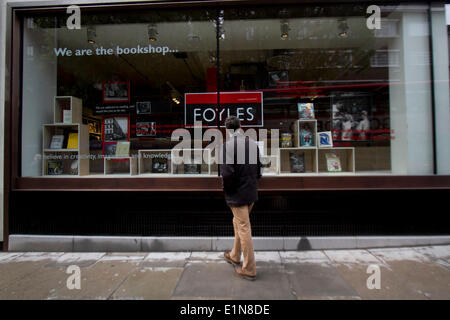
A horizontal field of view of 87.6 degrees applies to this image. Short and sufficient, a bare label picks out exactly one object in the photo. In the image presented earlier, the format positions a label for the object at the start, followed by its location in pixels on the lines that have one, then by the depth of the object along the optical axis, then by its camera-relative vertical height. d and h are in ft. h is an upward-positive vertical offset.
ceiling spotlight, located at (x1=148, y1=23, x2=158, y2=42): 15.90 +9.10
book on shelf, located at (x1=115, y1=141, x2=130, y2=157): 16.11 +1.20
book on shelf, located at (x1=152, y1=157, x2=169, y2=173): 15.79 +0.07
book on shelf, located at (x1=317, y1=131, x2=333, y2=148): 15.88 +1.63
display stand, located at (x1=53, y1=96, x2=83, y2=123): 16.07 +3.96
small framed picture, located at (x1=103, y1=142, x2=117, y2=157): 16.11 +1.21
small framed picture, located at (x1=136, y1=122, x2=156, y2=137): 16.12 +2.56
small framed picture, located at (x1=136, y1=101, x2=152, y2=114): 16.28 +4.12
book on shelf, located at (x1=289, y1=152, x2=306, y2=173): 15.99 +0.16
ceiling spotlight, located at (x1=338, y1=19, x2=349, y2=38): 16.17 +9.57
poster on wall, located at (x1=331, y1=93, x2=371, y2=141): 16.31 +3.37
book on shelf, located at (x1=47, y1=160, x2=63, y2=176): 15.69 +0.01
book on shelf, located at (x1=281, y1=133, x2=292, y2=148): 16.12 +1.68
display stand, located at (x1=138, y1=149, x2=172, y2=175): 15.79 +0.34
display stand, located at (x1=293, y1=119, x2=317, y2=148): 15.98 +2.42
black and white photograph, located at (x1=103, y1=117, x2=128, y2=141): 16.26 +2.67
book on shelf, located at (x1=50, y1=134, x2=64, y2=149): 15.90 +1.71
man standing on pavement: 10.57 -0.80
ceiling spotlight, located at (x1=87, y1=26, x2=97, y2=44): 15.94 +8.97
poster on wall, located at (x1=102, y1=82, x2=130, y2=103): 16.48 +5.13
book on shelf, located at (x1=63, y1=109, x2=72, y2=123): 16.06 +3.50
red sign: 15.56 +3.79
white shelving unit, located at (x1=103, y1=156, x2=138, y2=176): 15.76 +0.09
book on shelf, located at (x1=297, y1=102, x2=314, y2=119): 16.19 +3.76
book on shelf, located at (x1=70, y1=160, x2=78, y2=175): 15.70 -0.01
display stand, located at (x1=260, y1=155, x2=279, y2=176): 15.58 +0.04
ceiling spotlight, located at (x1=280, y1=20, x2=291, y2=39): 16.16 +9.58
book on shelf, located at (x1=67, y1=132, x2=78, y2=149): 15.98 +1.78
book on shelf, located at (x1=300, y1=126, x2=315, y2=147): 16.01 +1.86
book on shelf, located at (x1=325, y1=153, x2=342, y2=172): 15.79 +0.13
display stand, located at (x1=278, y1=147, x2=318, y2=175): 15.96 +0.36
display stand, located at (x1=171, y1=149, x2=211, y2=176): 15.57 +0.16
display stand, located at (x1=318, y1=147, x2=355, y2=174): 15.83 +0.42
